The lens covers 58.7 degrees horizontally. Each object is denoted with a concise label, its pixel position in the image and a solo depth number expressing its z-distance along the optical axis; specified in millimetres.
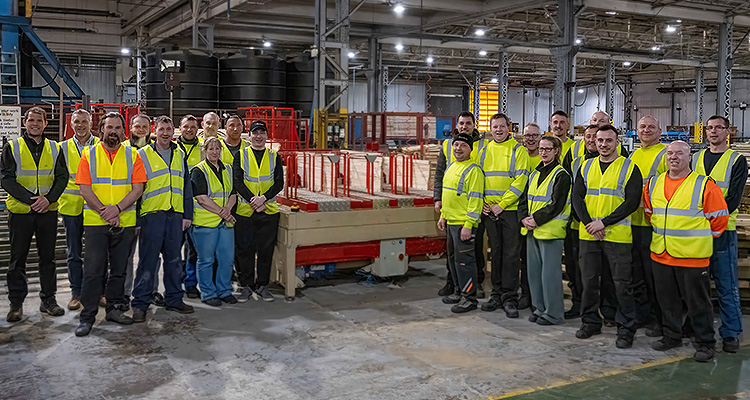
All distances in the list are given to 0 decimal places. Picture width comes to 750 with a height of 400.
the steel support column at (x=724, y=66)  23984
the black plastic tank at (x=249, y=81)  18234
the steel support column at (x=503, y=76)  31953
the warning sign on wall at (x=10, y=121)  12664
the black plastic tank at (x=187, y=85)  17859
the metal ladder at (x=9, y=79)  16016
